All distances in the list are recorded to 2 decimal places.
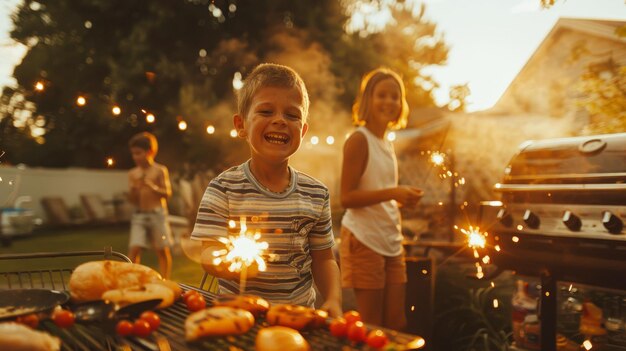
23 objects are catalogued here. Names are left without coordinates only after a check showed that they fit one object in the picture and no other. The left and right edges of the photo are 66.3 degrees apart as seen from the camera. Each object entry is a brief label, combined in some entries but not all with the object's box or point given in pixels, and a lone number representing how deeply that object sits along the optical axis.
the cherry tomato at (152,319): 1.42
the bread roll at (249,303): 1.54
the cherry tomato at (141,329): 1.38
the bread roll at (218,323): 1.31
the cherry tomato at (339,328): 1.36
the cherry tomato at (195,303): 1.64
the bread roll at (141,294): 1.60
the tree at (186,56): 13.68
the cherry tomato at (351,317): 1.37
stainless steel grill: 2.82
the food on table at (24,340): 1.20
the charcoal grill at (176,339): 1.29
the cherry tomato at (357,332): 1.30
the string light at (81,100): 4.06
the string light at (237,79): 14.48
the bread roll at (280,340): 1.20
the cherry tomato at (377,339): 1.24
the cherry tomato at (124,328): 1.36
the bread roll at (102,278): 1.72
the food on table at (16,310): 1.47
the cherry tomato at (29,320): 1.43
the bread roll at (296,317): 1.40
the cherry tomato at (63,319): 1.45
